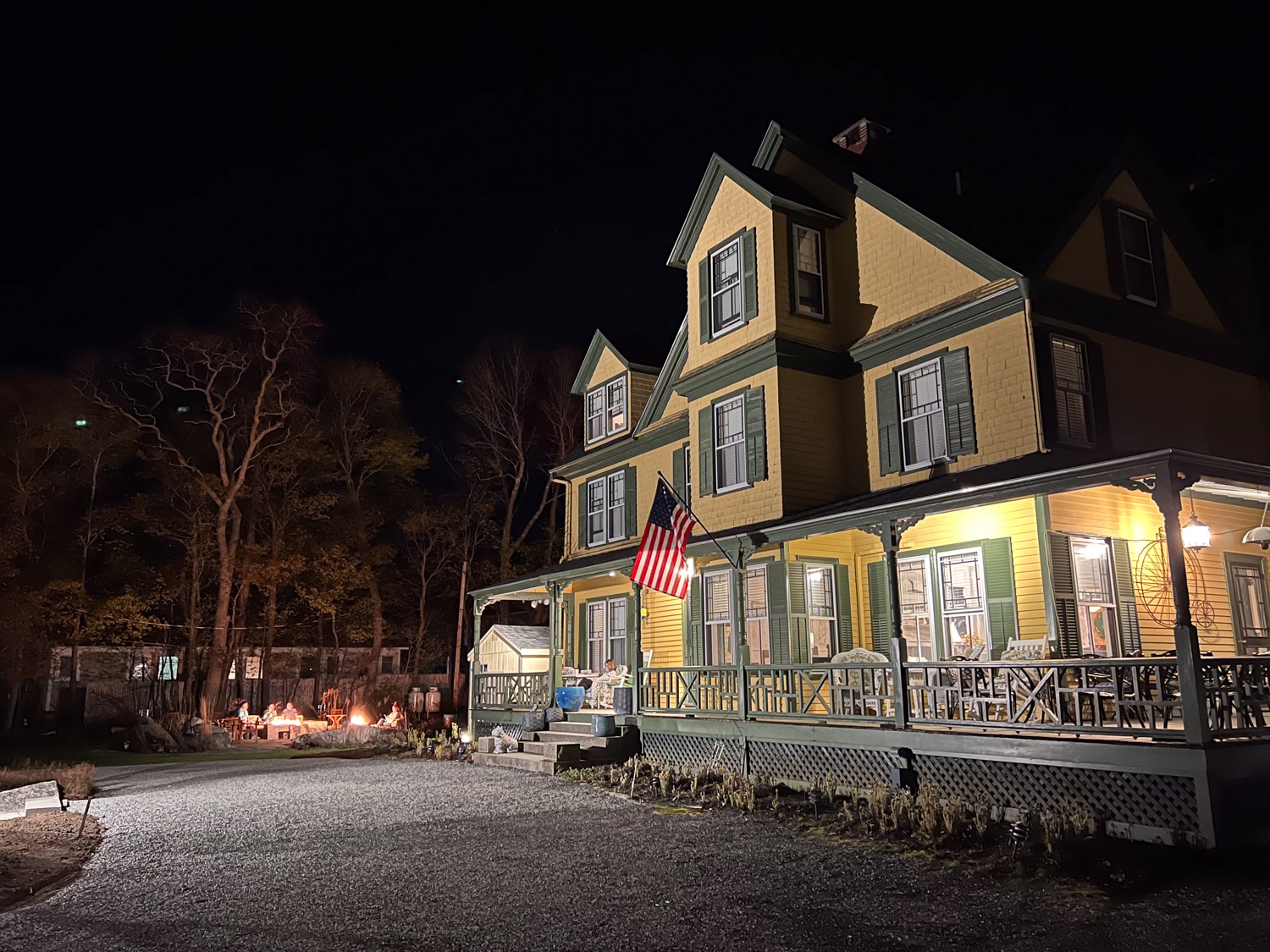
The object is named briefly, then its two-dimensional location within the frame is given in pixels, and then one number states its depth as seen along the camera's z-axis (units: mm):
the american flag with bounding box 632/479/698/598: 14586
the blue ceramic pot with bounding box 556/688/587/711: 18672
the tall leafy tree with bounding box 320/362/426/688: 35625
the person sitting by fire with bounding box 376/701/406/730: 27031
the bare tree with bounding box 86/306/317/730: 29906
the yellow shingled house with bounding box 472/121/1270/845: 9984
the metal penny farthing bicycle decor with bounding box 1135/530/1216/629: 13594
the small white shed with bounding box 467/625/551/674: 25656
